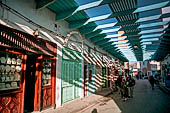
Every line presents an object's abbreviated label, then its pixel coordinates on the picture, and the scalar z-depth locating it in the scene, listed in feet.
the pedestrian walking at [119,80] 34.74
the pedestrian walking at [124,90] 27.66
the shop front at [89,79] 32.23
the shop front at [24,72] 13.82
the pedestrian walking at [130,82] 32.01
